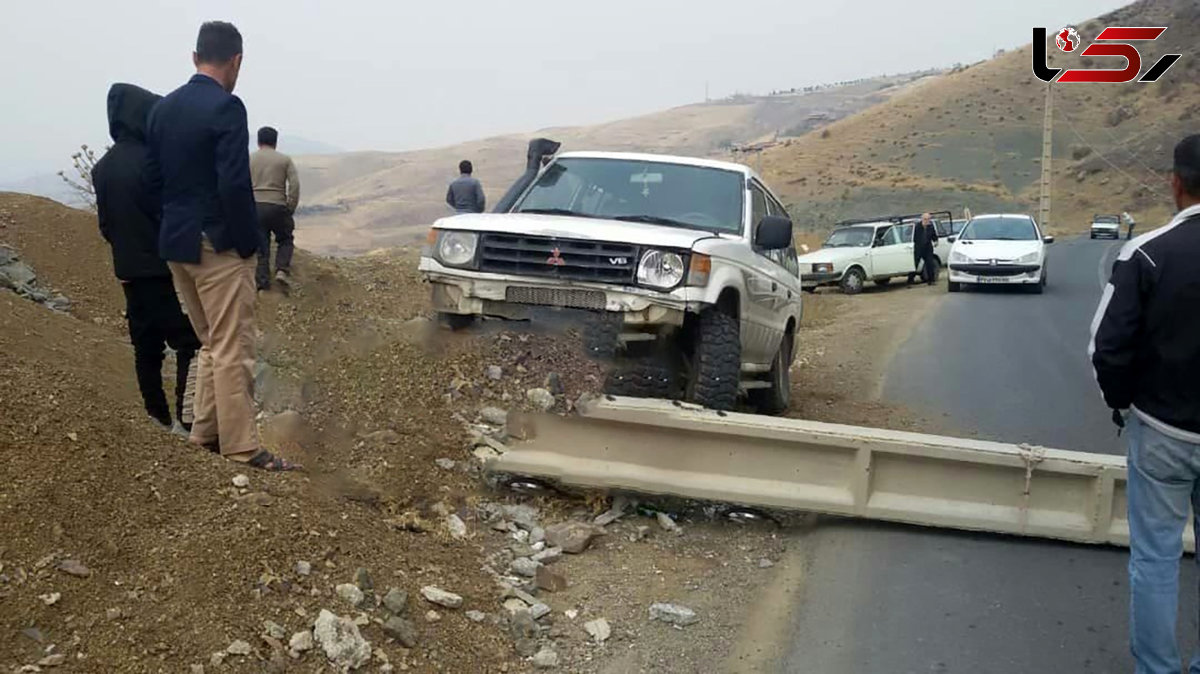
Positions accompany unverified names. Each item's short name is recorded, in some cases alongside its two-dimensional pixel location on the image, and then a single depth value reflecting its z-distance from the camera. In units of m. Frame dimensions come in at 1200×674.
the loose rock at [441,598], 4.28
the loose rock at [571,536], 5.31
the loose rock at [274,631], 3.66
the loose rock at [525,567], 4.99
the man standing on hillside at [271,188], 10.17
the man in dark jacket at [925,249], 24.61
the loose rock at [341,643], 3.69
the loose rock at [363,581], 4.07
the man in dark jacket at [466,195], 12.59
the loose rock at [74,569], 3.58
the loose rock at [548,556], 5.16
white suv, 6.26
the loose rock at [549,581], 4.88
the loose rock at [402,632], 3.93
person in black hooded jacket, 5.46
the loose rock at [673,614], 4.67
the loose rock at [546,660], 4.16
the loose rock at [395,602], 4.07
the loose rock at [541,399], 6.38
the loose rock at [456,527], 5.18
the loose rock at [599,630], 4.44
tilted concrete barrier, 5.56
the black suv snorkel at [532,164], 7.71
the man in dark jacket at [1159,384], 3.63
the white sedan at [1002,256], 21.03
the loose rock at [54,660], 3.22
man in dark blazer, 4.76
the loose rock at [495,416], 6.53
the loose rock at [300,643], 3.66
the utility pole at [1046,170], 48.38
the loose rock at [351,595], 3.98
